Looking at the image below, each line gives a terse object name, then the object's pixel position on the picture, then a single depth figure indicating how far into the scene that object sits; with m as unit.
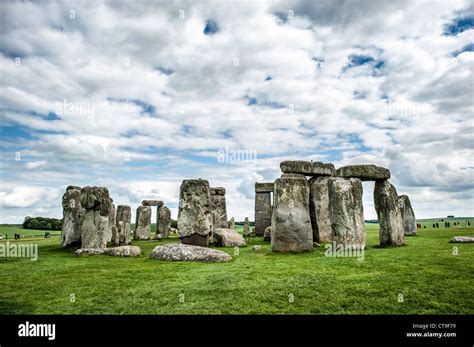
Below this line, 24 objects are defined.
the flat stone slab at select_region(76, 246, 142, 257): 12.41
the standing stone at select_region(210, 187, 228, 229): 24.19
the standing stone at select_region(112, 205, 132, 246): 18.94
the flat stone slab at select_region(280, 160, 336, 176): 14.46
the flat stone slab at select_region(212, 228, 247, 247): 16.23
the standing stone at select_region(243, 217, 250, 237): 25.36
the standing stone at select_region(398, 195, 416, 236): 19.91
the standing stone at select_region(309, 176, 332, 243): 16.80
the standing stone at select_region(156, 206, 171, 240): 25.59
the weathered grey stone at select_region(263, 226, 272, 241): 19.69
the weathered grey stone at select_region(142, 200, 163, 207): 25.23
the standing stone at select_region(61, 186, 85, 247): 15.20
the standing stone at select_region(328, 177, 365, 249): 12.17
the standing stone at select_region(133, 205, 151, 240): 24.19
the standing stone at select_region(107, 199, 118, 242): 18.98
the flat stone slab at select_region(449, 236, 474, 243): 13.64
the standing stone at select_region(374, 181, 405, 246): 13.35
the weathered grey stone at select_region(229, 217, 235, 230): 26.63
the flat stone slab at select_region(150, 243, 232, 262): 10.82
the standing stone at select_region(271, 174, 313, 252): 12.52
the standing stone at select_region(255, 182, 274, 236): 24.19
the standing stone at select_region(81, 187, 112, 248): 13.71
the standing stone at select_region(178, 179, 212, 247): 14.98
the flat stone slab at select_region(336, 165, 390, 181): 13.41
